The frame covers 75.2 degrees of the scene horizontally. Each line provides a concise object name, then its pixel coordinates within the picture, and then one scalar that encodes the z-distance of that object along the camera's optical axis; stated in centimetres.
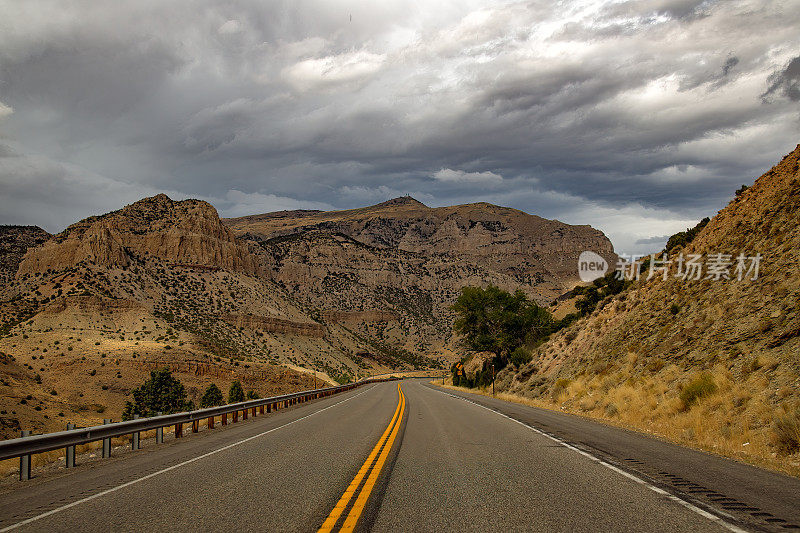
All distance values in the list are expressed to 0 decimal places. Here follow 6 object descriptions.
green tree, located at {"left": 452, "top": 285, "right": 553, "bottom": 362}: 5406
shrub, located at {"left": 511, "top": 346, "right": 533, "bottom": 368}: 4331
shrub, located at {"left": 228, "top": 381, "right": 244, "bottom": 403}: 4529
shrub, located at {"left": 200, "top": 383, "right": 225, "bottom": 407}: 4694
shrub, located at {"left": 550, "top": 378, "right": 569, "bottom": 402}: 2687
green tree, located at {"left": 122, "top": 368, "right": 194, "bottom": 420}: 4714
